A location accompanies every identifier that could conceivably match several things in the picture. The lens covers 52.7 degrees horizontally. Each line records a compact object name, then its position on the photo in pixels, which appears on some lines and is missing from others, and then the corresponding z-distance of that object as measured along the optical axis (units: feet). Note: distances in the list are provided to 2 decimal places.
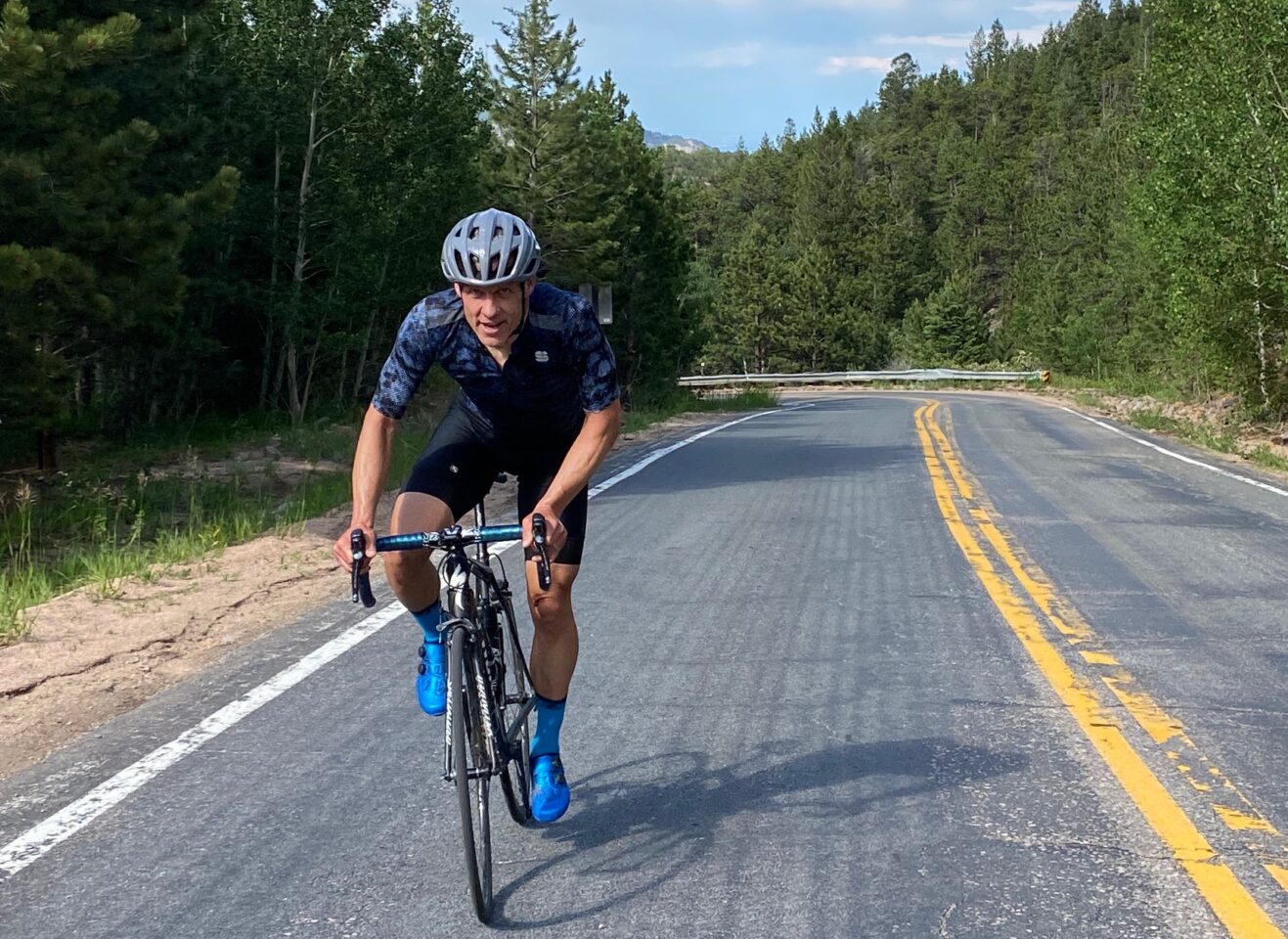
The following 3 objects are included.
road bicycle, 11.52
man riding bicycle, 12.34
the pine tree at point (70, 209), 36.83
